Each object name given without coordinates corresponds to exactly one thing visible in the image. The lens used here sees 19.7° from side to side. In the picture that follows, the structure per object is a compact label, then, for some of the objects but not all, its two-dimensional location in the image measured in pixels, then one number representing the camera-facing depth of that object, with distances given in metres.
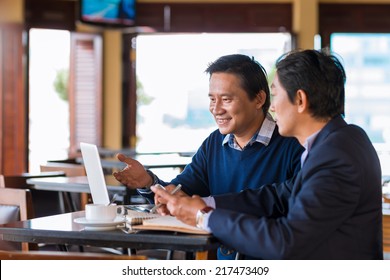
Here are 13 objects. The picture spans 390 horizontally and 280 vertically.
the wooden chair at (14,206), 5.15
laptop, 4.22
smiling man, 4.46
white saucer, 3.79
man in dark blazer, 3.15
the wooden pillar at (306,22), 13.28
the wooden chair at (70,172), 7.69
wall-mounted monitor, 10.94
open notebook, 3.60
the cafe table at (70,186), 6.95
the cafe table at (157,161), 9.01
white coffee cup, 3.88
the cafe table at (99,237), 3.48
